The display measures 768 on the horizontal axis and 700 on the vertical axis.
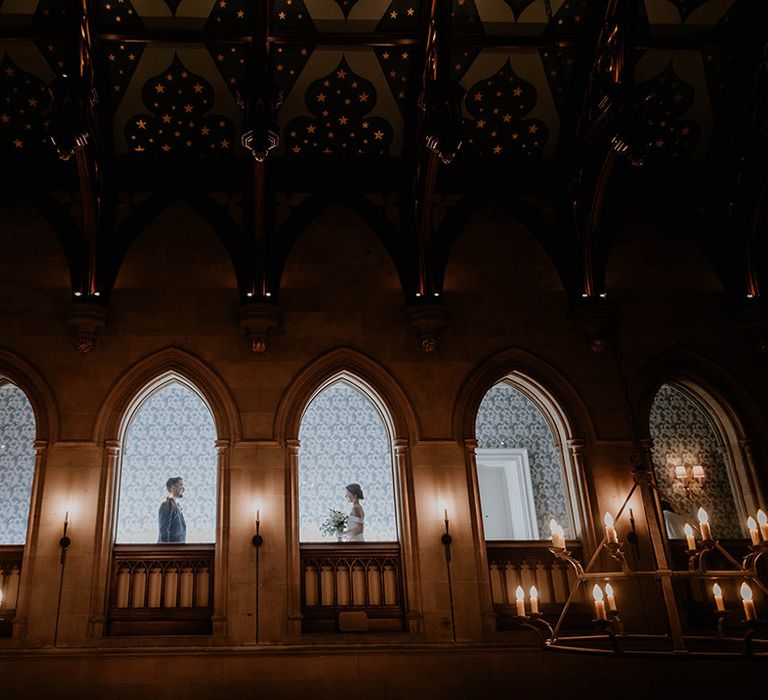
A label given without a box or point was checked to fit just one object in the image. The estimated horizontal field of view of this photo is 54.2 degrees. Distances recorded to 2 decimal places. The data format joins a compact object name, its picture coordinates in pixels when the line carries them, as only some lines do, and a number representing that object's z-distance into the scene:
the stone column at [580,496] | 9.72
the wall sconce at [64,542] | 9.02
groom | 9.73
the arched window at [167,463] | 10.07
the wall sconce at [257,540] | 9.22
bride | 9.88
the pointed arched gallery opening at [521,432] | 11.14
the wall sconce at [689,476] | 10.55
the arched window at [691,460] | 10.49
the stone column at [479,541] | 9.12
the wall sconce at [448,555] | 9.05
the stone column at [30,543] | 8.71
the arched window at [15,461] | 9.82
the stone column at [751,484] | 10.12
